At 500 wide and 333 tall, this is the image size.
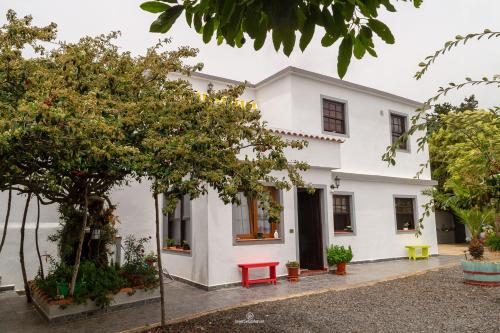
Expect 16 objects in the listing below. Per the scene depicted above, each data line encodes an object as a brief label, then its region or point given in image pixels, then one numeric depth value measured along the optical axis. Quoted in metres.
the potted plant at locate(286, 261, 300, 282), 11.13
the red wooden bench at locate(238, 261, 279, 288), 10.27
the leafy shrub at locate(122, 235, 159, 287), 8.83
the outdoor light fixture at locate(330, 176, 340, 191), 13.05
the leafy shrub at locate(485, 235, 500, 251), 16.83
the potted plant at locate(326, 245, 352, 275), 11.99
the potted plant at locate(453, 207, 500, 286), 9.81
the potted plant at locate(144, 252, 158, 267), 10.84
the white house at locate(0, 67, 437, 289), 10.52
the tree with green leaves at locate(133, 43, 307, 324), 5.82
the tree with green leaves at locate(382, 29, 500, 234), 1.81
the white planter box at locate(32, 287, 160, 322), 7.37
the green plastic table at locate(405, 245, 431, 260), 15.59
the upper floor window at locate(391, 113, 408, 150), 17.31
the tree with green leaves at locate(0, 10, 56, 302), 5.24
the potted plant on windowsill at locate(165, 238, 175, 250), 12.32
